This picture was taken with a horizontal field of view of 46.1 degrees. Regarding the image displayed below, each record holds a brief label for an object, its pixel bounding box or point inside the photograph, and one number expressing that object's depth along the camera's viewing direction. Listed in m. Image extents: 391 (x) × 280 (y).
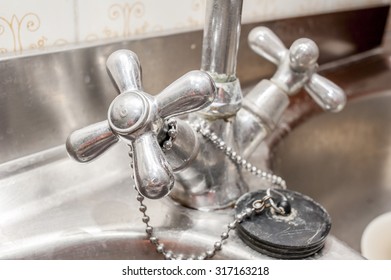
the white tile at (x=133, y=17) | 0.46
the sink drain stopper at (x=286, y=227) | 0.37
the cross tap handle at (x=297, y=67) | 0.43
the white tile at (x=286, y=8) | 0.61
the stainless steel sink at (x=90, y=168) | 0.39
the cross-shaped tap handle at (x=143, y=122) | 0.29
